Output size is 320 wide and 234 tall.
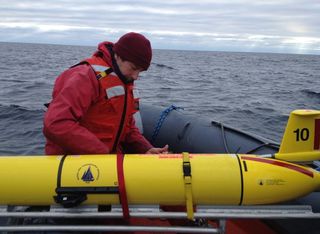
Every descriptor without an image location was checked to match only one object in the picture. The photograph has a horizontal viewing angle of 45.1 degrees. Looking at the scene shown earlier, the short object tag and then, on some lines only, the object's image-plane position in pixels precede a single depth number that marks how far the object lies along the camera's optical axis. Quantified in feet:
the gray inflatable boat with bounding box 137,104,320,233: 10.44
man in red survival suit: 8.96
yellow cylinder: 8.65
